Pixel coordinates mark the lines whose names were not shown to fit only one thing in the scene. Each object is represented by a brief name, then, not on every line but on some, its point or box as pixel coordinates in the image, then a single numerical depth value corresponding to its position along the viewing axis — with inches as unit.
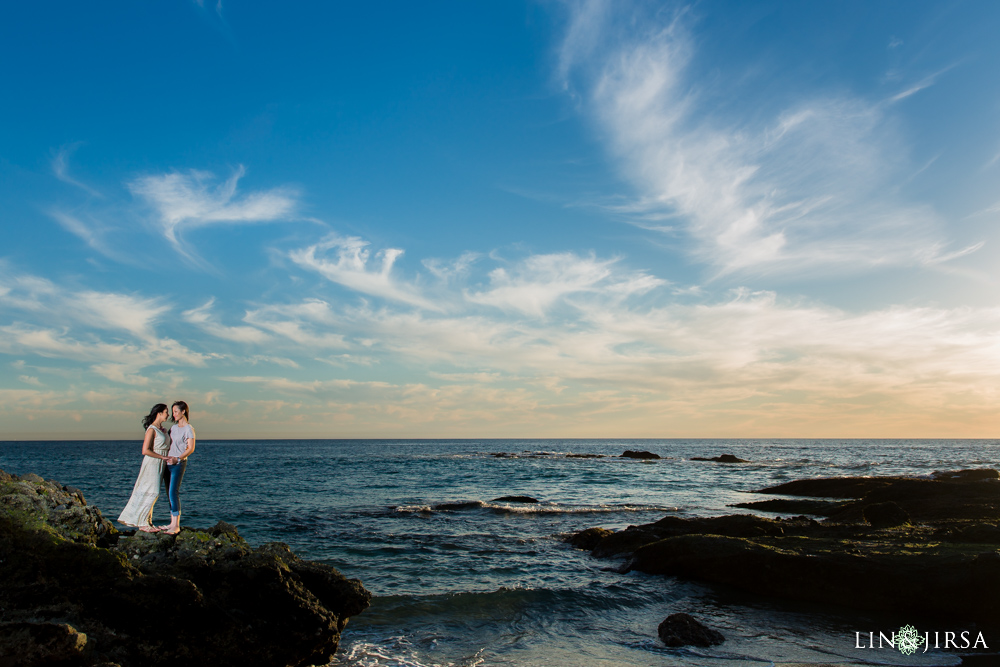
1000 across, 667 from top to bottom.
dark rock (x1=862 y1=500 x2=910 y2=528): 635.5
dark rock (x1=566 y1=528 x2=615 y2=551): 669.3
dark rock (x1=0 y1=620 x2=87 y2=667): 207.8
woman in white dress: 324.8
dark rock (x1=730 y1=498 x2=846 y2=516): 921.4
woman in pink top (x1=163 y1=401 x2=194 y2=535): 332.5
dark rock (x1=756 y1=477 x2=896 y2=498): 1211.9
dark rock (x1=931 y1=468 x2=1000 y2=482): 1268.5
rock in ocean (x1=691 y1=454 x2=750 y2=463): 3053.6
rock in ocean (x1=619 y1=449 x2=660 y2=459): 3556.8
